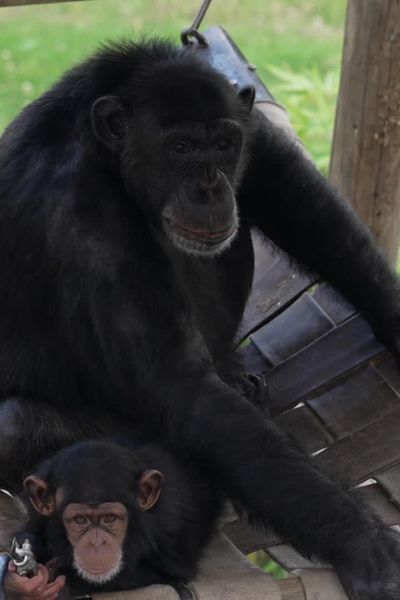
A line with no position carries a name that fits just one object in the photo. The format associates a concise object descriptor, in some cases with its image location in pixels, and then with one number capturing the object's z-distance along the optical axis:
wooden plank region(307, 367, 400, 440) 8.94
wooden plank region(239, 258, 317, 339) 10.27
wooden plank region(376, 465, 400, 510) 8.73
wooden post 11.02
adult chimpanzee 7.46
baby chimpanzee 7.16
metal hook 10.77
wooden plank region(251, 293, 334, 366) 9.84
